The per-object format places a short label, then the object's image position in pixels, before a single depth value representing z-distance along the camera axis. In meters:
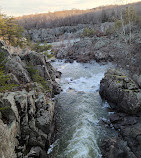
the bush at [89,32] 41.73
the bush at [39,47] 17.84
